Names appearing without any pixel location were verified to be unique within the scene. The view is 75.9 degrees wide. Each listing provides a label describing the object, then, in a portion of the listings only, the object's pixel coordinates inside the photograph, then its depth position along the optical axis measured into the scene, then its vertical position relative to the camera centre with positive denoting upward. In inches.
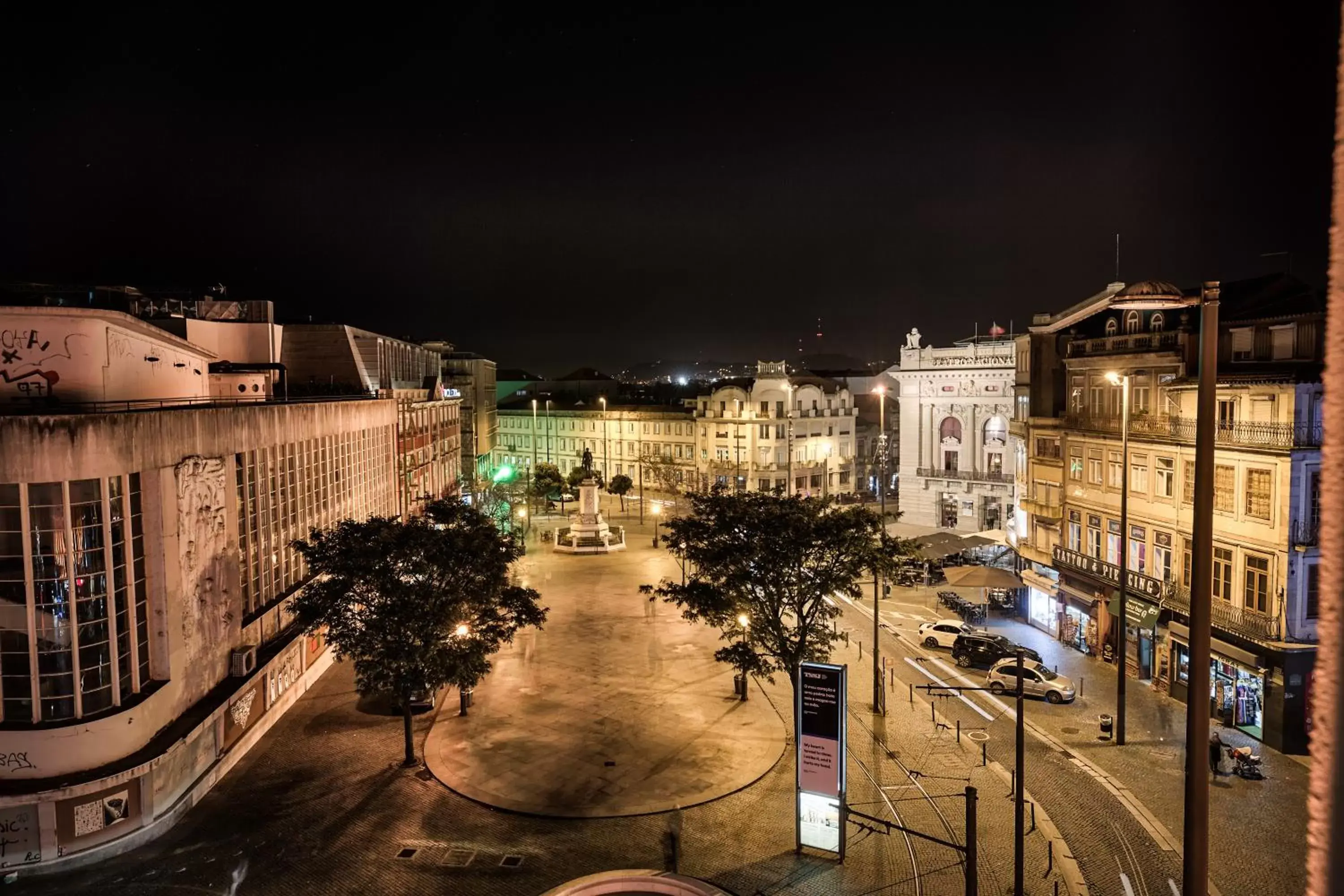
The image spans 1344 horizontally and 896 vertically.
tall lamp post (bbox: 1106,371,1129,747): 992.9 -200.8
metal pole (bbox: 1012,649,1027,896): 622.9 -306.7
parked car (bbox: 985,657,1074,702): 1143.6 -375.0
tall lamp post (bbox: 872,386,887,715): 1093.8 -364.4
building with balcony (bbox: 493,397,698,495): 3590.1 -141.5
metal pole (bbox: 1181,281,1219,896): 350.6 -104.0
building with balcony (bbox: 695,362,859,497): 3294.8 -105.8
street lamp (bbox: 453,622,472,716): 998.4 -367.1
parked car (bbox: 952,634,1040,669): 1301.7 -373.7
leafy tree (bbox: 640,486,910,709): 956.0 -182.9
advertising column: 724.7 -297.4
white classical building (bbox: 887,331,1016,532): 2586.1 -91.9
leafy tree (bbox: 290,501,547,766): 925.8 -214.6
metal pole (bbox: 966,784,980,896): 583.2 -305.1
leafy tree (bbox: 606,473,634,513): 3164.4 -286.1
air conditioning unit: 954.7 -279.6
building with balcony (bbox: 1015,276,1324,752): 999.6 -121.4
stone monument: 2346.2 -347.3
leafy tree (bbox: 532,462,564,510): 2947.8 -257.5
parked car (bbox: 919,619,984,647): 1386.6 -368.8
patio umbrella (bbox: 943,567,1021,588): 1567.4 -319.5
